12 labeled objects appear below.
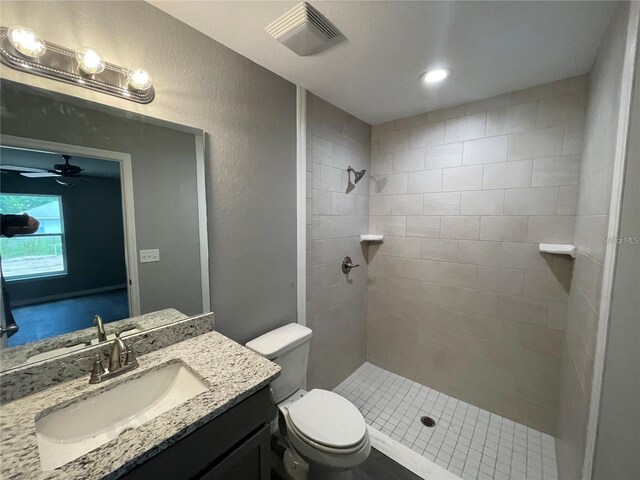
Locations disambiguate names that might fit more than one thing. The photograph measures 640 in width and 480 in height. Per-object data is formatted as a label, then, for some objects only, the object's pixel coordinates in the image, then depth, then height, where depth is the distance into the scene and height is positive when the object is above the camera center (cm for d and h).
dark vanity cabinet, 71 -72
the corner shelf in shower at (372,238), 233 -17
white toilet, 117 -101
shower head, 217 +38
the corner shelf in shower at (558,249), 152 -17
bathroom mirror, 86 +0
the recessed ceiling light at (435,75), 152 +88
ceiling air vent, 109 +85
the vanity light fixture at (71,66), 80 +53
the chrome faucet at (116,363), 93 -55
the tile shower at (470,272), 152 -38
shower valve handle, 221 -40
